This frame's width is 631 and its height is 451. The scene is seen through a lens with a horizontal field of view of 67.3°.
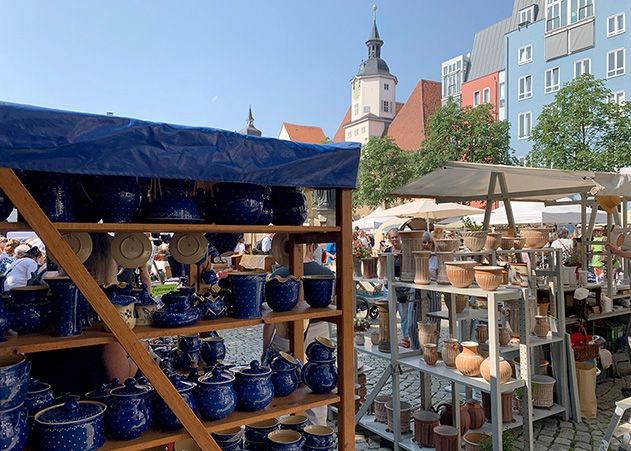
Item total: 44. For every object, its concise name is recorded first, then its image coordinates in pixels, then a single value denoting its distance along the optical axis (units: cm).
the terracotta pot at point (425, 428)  386
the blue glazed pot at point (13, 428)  170
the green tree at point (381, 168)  2703
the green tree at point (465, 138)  2189
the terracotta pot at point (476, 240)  426
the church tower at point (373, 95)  4844
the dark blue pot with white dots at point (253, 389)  232
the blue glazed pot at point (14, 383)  174
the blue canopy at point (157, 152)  170
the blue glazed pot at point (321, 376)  257
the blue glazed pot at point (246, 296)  235
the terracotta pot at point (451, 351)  378
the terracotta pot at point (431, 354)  389
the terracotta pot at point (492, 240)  438
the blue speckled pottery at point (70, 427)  180
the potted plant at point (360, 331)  470
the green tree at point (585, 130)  1453
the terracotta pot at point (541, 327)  444
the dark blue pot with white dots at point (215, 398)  222
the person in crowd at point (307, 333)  335
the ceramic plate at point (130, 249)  261
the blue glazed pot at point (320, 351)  261
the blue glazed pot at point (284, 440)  248
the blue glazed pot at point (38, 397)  199
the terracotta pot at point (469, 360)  360
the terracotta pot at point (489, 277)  349
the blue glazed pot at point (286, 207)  258
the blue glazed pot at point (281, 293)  250
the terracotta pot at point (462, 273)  367
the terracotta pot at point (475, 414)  408
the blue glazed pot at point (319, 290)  261
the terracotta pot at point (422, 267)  395
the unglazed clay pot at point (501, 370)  345
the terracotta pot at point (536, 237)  478
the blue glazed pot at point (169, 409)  211
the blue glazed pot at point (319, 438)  261
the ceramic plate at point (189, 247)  293
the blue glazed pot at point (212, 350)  295
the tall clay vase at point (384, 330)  434
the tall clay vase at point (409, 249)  409
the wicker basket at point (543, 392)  449
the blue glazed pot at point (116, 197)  203
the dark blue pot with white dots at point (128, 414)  200
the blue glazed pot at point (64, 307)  194
